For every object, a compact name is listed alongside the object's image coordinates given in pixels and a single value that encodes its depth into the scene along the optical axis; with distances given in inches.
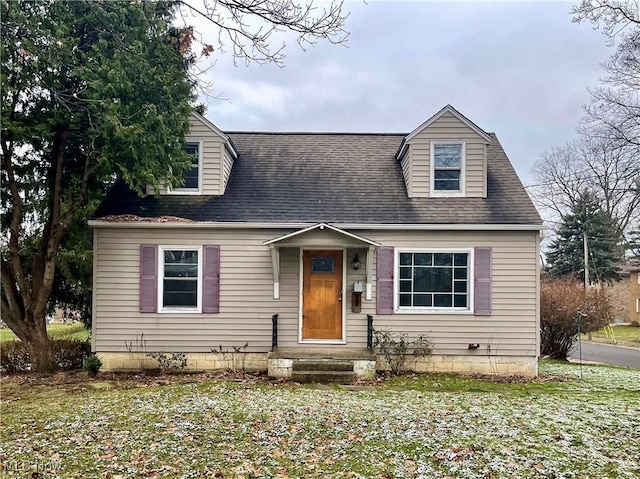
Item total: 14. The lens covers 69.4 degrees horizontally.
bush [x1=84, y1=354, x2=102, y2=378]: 365.7
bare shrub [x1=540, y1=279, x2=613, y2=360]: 544.1
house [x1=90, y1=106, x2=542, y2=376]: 386.9
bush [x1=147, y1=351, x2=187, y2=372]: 382.6
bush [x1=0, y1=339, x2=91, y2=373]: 395.5
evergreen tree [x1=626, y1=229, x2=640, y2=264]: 1460.5
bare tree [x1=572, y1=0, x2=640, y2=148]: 307.6
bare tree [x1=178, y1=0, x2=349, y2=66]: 195.6
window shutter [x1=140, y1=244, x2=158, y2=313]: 386.6
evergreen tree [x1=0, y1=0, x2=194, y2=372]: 312.0
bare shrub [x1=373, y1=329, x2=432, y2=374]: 386.3
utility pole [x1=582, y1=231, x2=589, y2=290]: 1250.6
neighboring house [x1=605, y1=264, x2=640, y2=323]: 1434.5
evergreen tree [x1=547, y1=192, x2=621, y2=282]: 1334.9
